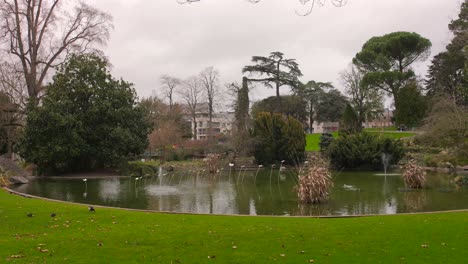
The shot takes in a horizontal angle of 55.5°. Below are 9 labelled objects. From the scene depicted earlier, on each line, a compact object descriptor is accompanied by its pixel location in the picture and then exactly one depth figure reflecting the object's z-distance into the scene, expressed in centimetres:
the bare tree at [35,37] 2950
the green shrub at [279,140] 3303
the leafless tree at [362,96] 4968
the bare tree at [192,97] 5899
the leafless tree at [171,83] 6275
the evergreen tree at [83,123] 2616
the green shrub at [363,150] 2866
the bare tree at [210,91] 5591
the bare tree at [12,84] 3059
